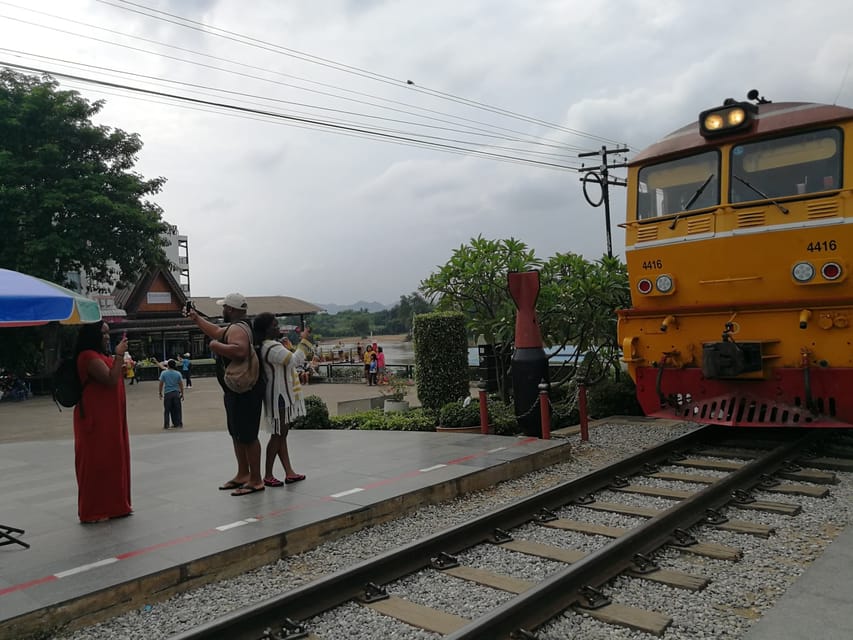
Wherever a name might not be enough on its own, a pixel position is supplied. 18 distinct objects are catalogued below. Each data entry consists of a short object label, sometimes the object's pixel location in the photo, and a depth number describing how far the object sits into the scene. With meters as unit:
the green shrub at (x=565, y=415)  10.78
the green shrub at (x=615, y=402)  11.93
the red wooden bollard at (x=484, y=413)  9.32
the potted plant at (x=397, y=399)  12.94
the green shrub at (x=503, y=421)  9.89
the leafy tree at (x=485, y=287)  12.04
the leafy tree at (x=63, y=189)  24.05
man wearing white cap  5.90
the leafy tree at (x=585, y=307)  11.43
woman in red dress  5.41
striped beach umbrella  4.52
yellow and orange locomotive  6.84
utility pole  23.27
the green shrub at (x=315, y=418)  11.41
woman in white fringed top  6.23
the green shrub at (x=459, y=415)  9.99
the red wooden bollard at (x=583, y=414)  8.97
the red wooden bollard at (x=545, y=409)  8.47
